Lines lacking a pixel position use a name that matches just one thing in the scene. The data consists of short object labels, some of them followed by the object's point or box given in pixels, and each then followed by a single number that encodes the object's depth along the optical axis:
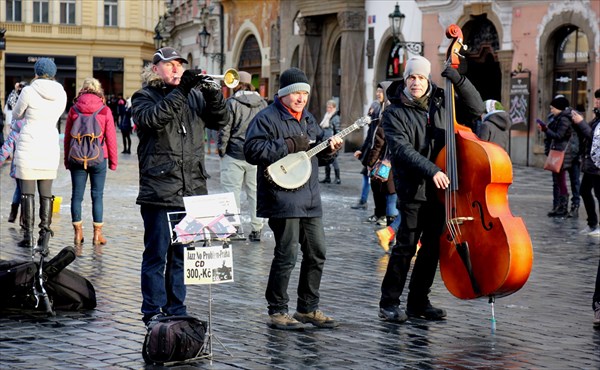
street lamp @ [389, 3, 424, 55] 33.44
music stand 7.64
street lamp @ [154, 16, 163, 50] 53.94
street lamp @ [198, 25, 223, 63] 50.03
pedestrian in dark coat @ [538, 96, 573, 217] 18.02
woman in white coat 12.30
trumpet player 8.18
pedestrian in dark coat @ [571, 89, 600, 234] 15.83
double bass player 9.02
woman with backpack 13.20
